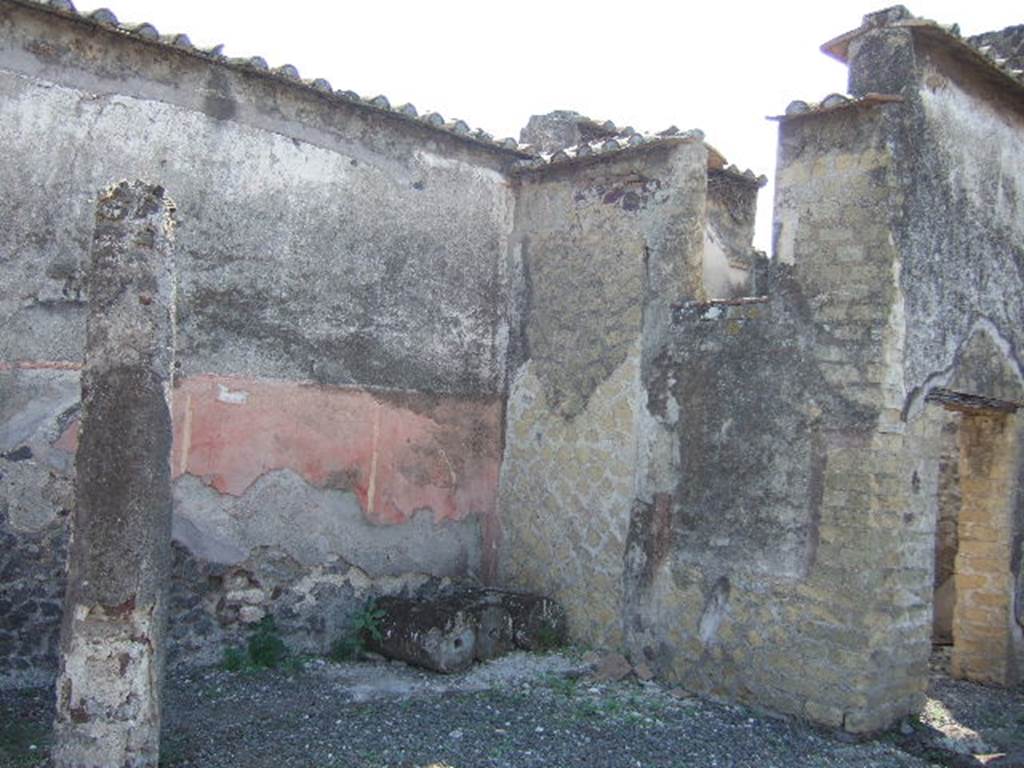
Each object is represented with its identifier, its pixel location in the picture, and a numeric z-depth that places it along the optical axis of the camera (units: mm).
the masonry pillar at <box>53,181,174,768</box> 3889
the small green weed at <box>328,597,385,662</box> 6562
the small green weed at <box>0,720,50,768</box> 4398
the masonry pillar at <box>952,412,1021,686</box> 6652
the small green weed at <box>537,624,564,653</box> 6734
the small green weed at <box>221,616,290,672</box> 6199
